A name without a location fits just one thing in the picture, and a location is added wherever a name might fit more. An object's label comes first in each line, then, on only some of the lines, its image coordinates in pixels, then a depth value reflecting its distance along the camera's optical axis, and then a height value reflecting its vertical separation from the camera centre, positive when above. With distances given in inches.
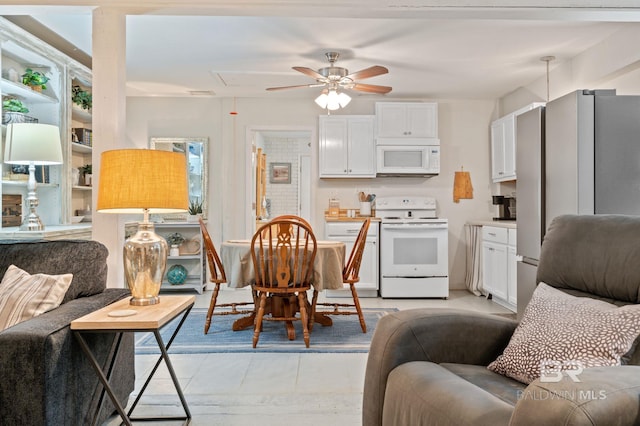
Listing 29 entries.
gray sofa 56.8 -19.0
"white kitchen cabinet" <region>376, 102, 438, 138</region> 216.5 +42.2
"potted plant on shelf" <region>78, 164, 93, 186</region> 169.9 +13.5
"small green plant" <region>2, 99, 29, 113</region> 130.3 +29.9
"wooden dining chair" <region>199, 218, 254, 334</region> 141.0 -19.1
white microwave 215.5 +23.6
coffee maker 216.2 +0.8
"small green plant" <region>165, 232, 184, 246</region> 221.5 -14.6
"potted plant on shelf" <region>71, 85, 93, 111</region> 161.8 +40.0
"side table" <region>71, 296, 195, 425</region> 63.8 -16.2
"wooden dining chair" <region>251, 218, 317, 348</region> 128.3 -17.1
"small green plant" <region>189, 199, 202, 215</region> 225.1 +0.9
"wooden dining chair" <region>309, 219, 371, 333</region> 146.2 -20.6
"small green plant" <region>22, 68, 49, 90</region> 135.6 +39.2
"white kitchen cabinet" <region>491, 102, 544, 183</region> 197.1 +27.4
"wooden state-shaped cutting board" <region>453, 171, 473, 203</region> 227.0 +10.4
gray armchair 48.6 -18.3
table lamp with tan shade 72.8 +2.1
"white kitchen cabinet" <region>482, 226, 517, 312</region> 172.6 -23.0
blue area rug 128.3 -39.4
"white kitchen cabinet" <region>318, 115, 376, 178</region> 218.5 +29.4
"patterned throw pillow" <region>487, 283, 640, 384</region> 49.7 -14.9
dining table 135.2 -17.4
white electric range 205.6 -22.9
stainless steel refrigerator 105.6 +12.5
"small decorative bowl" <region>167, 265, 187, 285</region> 216.0 -31.7
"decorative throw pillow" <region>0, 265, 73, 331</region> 69.1 -13.2
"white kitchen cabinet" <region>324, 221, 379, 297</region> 207.5 -19.0
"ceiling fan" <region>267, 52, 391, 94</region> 151.4 +45.0
